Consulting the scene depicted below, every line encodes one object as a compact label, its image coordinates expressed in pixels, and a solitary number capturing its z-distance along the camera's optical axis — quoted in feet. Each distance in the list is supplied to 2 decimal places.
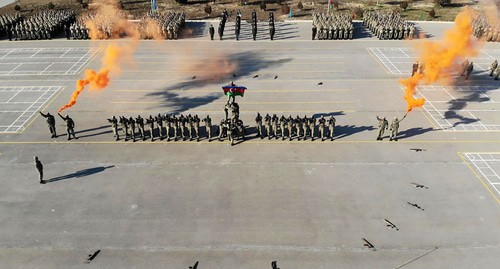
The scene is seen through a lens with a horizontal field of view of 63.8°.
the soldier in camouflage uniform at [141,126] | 68.54
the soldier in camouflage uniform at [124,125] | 68.50
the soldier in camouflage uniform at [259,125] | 69.80
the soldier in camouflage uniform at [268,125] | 69.56
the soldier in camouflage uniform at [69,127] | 68.90
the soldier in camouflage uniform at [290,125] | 69.11
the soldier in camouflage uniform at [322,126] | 68.49
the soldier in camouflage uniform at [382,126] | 68.66
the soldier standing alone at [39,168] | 58.65
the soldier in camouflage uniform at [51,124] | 68.97
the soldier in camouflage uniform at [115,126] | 69.67
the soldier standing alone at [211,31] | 118.93
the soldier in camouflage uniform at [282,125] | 69.18
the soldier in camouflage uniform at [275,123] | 69.21
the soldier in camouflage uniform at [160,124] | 68.69
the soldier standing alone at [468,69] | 90.89
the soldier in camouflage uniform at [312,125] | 68.90
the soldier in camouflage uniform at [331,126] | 68.95
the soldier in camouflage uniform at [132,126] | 68.74
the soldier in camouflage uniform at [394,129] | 68.86
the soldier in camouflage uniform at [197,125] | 68.80
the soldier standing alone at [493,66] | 93.44
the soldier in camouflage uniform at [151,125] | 69.00
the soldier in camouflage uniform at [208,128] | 68.54
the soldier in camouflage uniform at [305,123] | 69.10
